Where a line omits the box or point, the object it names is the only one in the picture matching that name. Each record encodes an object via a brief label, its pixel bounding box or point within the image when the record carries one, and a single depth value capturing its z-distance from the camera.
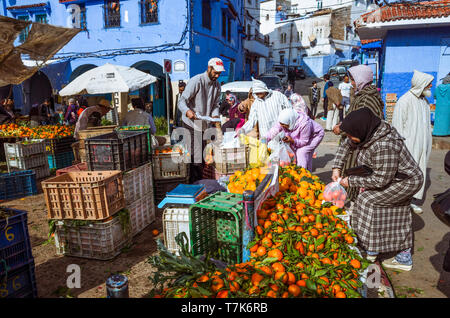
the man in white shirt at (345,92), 13.55
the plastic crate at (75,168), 4.58
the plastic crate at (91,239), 3.90
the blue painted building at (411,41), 11.18
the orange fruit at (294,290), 2.28
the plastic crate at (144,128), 5.24
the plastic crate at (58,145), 8.11
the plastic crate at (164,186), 5.83
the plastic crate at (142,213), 4.55
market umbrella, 8.33
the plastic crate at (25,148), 7.43
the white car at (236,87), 15.05
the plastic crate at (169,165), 5.70
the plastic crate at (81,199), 3.76
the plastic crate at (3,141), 9.04
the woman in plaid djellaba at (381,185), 3.18
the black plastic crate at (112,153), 4.34
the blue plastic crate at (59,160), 8.25
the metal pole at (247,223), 2.98
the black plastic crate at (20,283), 2.75
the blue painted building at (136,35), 15.42
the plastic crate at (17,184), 6.46
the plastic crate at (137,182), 4.37
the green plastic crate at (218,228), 3.01
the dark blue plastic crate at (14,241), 2.76
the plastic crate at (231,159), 5.32
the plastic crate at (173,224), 3.74
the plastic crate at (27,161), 7.44
